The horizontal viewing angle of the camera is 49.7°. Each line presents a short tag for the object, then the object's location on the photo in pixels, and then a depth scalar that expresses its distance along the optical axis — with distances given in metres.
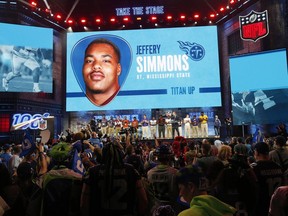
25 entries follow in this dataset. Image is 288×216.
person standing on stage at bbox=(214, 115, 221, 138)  19.95
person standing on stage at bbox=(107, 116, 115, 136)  20.38
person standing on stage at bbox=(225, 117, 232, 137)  19.85
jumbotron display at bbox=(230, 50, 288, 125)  17.72
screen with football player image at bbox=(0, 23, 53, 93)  19.42
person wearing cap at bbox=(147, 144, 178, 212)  4.09
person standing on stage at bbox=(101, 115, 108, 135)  20.52
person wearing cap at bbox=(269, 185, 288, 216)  2.70
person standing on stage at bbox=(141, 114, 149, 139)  20.18
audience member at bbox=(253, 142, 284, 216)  4.00
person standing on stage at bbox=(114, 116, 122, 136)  20.15
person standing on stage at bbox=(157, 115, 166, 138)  19.52
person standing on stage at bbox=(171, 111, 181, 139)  19.47
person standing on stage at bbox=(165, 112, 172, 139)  19.47
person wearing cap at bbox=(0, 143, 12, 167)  8.43
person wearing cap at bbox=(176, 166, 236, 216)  2.00
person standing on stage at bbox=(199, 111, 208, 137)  19.53
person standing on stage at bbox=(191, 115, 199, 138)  19.75
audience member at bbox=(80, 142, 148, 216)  3.33
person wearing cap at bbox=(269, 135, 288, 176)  5.11
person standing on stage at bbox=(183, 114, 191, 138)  19.73
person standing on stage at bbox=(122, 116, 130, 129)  20.19
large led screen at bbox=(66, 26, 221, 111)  21.98
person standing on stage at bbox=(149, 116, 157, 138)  20.03
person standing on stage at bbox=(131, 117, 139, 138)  19.15
